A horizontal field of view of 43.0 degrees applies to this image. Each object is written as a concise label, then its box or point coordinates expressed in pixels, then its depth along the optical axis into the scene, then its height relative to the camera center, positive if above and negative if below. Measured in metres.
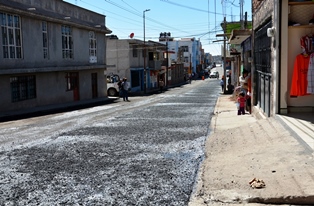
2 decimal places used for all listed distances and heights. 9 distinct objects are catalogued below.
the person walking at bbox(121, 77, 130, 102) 30.90 -1.42
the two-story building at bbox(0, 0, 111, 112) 23.16 +1.28
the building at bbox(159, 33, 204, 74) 93.06 +4.81
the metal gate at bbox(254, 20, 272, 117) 12.46 +0.05
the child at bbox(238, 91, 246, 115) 16.48 -1.38
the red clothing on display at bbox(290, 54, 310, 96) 10.59 -0.16
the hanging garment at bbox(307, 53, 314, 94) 10.52 -0.24
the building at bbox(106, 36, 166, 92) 47.16 +1.18
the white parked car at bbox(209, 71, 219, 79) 94.12 -1.38
